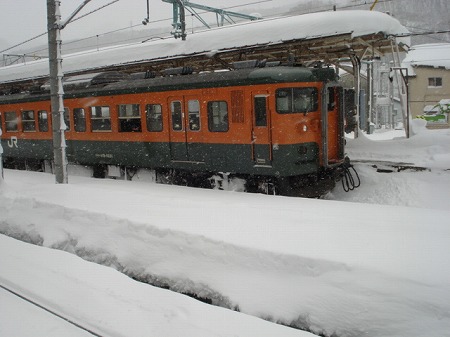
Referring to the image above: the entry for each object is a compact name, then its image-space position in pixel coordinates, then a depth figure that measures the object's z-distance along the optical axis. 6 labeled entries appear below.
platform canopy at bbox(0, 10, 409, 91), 12.02
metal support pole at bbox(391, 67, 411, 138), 13.72
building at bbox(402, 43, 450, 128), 37.44
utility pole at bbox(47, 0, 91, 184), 11.21
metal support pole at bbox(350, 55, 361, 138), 15.24
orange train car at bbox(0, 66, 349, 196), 10.23
